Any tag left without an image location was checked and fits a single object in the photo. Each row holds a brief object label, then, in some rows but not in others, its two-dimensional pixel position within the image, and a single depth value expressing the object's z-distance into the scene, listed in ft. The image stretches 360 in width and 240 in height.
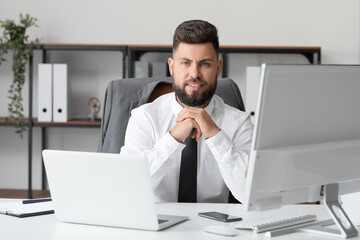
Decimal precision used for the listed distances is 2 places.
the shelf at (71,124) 12.05
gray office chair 7.00
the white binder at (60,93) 11.98
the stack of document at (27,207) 4.95
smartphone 4.78
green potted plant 12.10
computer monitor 3.88
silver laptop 4.27
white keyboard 4.43
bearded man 5.84
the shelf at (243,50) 11.84
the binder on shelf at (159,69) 12.03
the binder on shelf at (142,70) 12.01
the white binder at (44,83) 12.02
